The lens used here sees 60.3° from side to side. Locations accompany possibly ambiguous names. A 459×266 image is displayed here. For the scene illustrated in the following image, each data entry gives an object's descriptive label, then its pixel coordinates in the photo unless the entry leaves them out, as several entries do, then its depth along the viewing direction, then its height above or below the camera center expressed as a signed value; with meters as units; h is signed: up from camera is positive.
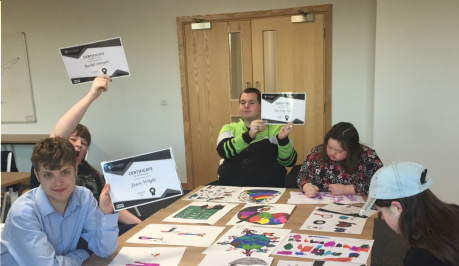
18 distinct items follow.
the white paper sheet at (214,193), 2.29 -0.70
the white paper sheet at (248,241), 1.53 -0.68
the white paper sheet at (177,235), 1.66 -0.69
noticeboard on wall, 4.98 +0.01
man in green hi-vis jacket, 2.81 -0.57
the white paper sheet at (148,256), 1.48 -0.68
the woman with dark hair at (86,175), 2.22 -0.53
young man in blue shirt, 1.39 -0.51
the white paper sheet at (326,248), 1.45 -0.67
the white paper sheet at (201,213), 1.93 -0.69
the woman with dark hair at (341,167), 2.25 -0.56
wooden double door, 4.16 +0.07
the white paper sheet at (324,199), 2.12 -0.69
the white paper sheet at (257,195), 2.20 -0.69
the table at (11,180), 3.17 -0.78
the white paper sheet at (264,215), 1.84 -0.68
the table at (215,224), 1.50 -0.69
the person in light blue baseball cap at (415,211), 1.27 -0.47
